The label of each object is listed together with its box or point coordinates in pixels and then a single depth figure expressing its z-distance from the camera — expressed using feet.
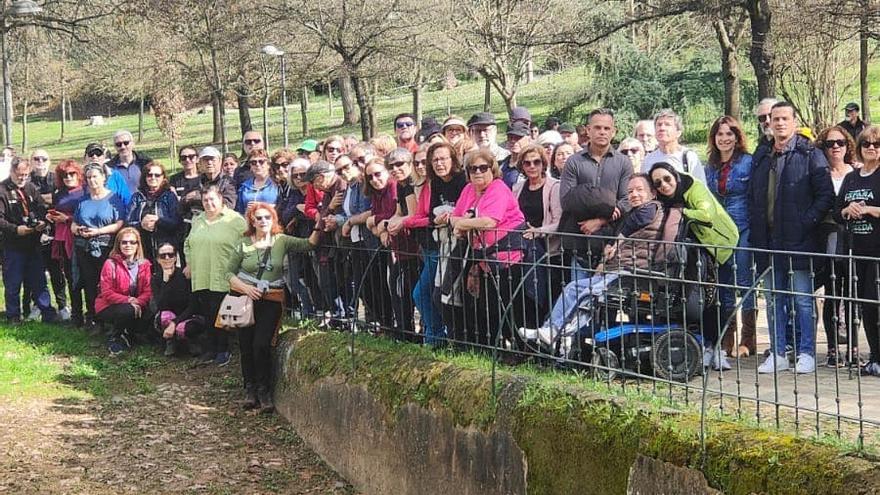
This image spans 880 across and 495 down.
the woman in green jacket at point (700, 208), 22.79
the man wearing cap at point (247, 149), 36.40
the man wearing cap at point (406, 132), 34.88
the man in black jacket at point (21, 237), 42.27
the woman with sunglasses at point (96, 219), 39.32
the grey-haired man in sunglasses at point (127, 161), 41.09
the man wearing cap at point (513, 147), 27.78
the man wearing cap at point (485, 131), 30.07
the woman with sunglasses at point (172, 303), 36.58
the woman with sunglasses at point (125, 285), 37.88
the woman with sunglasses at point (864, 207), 22.15
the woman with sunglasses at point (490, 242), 23.49
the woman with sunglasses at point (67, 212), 40.96
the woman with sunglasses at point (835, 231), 22.15
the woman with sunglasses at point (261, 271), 31.07
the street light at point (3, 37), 58.23
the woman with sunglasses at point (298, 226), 32.19
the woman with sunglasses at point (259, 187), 35.19
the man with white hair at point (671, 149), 25.99
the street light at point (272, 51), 94.63
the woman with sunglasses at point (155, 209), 37.73
